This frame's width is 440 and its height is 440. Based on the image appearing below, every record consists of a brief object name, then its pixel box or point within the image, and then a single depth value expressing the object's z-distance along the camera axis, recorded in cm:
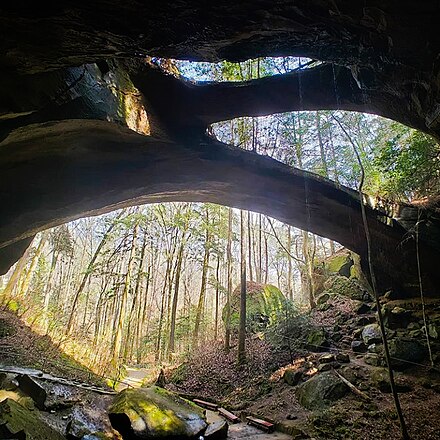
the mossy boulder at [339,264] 1503
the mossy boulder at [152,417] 594
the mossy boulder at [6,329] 1262
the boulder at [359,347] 965
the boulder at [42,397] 665
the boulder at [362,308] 1187
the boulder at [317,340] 1060
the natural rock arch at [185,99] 392
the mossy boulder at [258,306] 1506
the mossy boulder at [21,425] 374
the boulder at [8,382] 617
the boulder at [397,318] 964
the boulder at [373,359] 853
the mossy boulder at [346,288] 1309
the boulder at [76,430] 559
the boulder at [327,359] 938
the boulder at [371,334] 958
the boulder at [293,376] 945
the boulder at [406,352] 809
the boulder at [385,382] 725
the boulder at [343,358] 920
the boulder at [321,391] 776
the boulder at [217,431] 651
